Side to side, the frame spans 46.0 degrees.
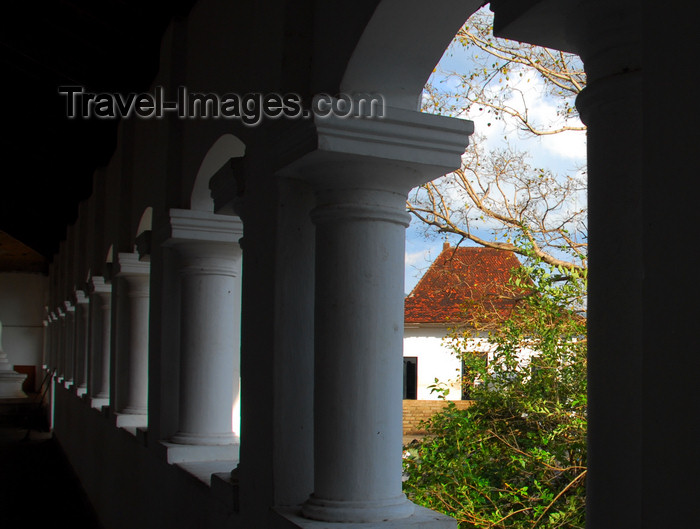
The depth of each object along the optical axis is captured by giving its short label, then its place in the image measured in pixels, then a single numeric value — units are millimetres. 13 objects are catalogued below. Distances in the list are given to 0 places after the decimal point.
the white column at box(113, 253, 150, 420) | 7812
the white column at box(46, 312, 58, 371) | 19333
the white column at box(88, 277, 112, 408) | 10484
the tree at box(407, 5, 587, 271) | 8914
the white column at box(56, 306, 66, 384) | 16591
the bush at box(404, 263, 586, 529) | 6531
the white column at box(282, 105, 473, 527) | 2934
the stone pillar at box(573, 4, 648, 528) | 1640
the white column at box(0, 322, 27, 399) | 22438
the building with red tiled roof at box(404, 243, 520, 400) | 19239
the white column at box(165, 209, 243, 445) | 5246
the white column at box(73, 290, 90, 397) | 12837
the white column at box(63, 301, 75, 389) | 14836
